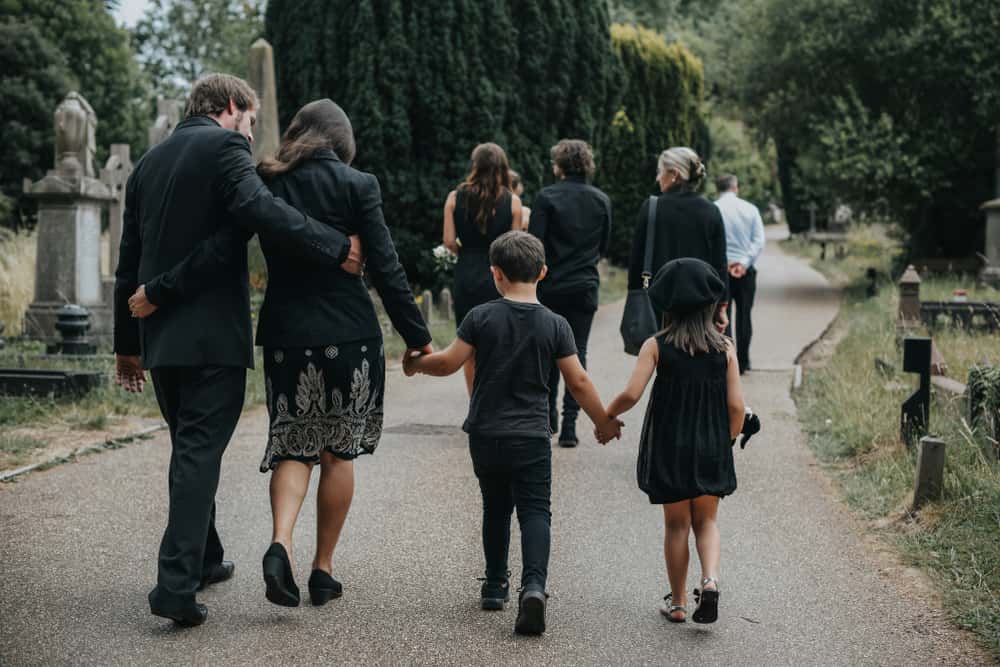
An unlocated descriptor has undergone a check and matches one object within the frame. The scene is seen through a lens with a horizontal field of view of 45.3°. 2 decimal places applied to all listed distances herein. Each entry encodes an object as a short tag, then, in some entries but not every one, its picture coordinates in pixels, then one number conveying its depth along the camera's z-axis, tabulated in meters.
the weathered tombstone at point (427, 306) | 15.35
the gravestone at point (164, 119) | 16.91
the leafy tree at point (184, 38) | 54.91
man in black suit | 4.35
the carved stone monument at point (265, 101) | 16.02
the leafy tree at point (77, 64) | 27.61
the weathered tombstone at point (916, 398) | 7.08
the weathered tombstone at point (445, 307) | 16.41
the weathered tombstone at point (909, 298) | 12.75
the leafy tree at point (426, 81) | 16.73
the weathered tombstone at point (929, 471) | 5.95
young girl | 4.50
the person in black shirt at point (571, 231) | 7.62
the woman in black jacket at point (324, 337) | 4.54
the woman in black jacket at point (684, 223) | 7.56
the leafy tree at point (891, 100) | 21.52
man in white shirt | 10.84
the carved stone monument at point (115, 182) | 16.44
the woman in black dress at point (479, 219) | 7.40
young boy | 4.44
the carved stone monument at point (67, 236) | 13.05
